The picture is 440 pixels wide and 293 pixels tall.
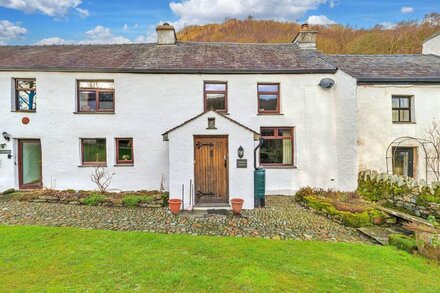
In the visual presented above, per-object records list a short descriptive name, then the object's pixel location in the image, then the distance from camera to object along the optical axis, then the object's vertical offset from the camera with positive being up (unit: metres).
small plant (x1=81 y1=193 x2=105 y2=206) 9.25 -2.08
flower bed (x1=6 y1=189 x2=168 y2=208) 9.16 -2.02
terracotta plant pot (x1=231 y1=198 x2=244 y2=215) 8.23 -2.08
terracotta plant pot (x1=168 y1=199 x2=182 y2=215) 8.28 -2.10
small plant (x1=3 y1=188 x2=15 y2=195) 10.44 -1.92
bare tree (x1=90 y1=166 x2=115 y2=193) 10.77 -1.37
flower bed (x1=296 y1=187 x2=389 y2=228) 7.53 -2.19
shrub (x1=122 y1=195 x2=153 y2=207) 9.10 -2.06
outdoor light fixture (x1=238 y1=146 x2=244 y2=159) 8.88 -0.22
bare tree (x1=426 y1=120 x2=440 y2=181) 10.99 -0.11
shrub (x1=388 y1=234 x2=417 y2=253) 5.59 -2.40
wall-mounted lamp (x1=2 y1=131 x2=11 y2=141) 10.57 +0.55
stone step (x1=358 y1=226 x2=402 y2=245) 6.32 -2.55
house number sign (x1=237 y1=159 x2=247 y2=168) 8.87 -0.63
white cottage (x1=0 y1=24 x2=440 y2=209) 10.73 +1.57
